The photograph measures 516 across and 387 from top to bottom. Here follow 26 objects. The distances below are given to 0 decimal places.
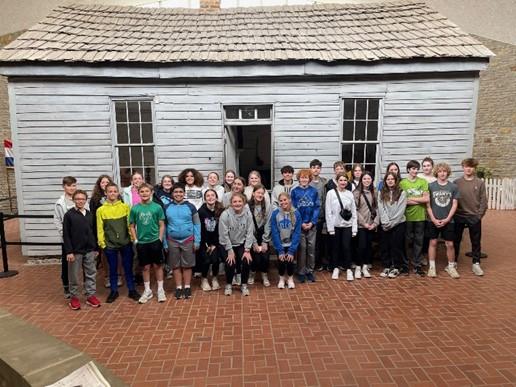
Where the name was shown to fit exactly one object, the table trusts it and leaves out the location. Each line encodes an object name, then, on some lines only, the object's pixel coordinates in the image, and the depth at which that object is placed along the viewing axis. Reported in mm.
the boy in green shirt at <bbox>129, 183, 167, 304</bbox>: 5469
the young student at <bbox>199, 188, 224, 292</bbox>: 5891
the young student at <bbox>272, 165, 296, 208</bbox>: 6297
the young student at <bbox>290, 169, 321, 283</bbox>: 6156
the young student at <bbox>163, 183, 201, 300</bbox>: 5562
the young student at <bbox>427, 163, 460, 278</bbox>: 6422
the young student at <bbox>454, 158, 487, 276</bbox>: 6570
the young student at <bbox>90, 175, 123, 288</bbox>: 5879
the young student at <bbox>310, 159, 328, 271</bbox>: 6520
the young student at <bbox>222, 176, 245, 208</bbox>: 5980
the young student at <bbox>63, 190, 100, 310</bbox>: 5305
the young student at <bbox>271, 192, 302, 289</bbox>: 5926
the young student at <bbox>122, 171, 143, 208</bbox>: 6164
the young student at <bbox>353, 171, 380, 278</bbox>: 6371
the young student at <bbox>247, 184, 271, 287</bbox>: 5969
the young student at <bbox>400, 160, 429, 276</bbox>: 6418
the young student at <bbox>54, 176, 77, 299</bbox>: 5578
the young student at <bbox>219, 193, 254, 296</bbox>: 5723
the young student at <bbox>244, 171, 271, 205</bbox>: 6157
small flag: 13992
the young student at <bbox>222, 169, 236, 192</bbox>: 6355
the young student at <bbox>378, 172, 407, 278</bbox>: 6305
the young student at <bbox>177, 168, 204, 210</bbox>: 6230
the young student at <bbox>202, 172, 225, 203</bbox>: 6207
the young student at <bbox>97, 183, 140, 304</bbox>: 5477
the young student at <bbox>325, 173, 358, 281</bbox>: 6227
